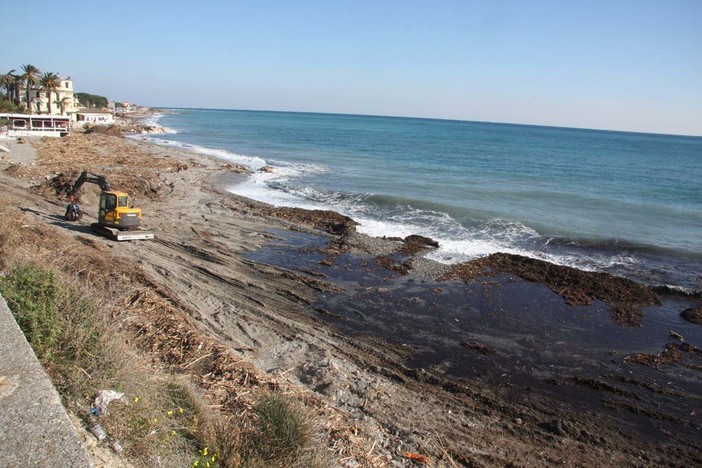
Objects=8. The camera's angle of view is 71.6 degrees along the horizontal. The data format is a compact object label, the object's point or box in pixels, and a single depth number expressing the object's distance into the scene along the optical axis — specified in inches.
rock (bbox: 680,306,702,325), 628.7
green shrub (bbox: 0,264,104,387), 259.6
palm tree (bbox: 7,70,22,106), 2824.8
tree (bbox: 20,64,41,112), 2800.2
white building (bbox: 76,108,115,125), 3240.7
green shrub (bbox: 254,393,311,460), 246.7
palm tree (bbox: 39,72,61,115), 2859.3
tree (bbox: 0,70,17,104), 2841.0
